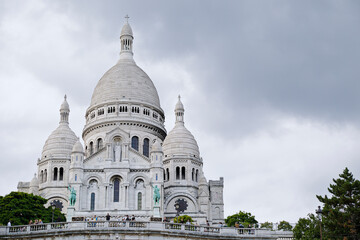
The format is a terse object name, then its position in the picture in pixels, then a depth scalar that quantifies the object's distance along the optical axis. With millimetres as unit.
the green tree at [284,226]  58656
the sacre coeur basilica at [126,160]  94875
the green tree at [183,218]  70125
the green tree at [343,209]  47353
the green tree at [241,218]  85312
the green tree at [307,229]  48734
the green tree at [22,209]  75562
